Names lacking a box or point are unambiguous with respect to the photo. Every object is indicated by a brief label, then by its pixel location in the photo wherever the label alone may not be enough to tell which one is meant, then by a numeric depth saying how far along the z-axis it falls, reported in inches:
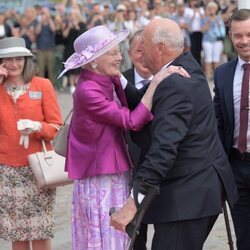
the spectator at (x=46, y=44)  1333.9
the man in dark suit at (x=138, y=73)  394.1
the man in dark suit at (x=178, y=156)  276.9
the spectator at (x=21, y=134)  399.6
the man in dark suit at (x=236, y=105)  353.4
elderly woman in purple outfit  320.8
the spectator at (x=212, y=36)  1396.3
